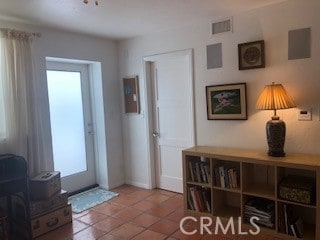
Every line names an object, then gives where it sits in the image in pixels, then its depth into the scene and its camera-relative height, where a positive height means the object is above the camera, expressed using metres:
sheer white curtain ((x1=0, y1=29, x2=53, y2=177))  2.85 +0.09
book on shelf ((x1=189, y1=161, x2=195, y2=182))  3.19 -0.85
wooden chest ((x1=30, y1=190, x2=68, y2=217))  2.76 -1.04
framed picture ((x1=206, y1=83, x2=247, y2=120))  3.04 -0.02
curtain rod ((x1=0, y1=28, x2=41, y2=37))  3.11 +0.89
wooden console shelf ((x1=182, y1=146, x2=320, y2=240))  2.52 -0.94
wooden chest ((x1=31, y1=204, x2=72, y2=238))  2.75 -1.22
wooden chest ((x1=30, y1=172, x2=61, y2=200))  2.84 -0.85
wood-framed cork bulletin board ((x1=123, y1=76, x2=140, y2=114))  4.04 +0.15
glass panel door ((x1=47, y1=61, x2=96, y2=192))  3.69 -0.25
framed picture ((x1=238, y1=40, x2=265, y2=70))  2.87 +0.48
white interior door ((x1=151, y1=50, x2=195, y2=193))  3.58 -0.16
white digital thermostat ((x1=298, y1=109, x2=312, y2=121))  2.66 -0.19
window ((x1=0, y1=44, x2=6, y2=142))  2.86 -0.08
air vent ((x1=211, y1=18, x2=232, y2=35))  3.10 +0.88
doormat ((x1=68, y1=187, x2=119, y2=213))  3.50 -1.31
